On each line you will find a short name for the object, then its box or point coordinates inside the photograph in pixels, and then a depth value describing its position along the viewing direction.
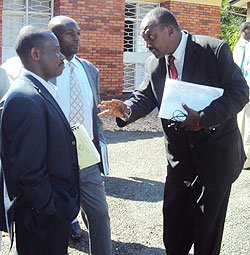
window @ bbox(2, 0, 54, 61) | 11.81
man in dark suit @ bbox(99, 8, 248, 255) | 3.08
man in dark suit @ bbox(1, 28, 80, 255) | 2.24
